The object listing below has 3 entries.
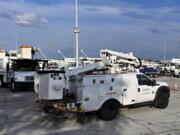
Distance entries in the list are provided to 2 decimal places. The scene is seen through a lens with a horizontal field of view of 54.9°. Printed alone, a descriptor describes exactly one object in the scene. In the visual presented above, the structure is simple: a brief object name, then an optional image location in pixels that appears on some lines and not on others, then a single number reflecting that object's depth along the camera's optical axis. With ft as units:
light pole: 44.93
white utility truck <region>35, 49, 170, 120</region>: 20.71
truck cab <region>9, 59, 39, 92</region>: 40.77
